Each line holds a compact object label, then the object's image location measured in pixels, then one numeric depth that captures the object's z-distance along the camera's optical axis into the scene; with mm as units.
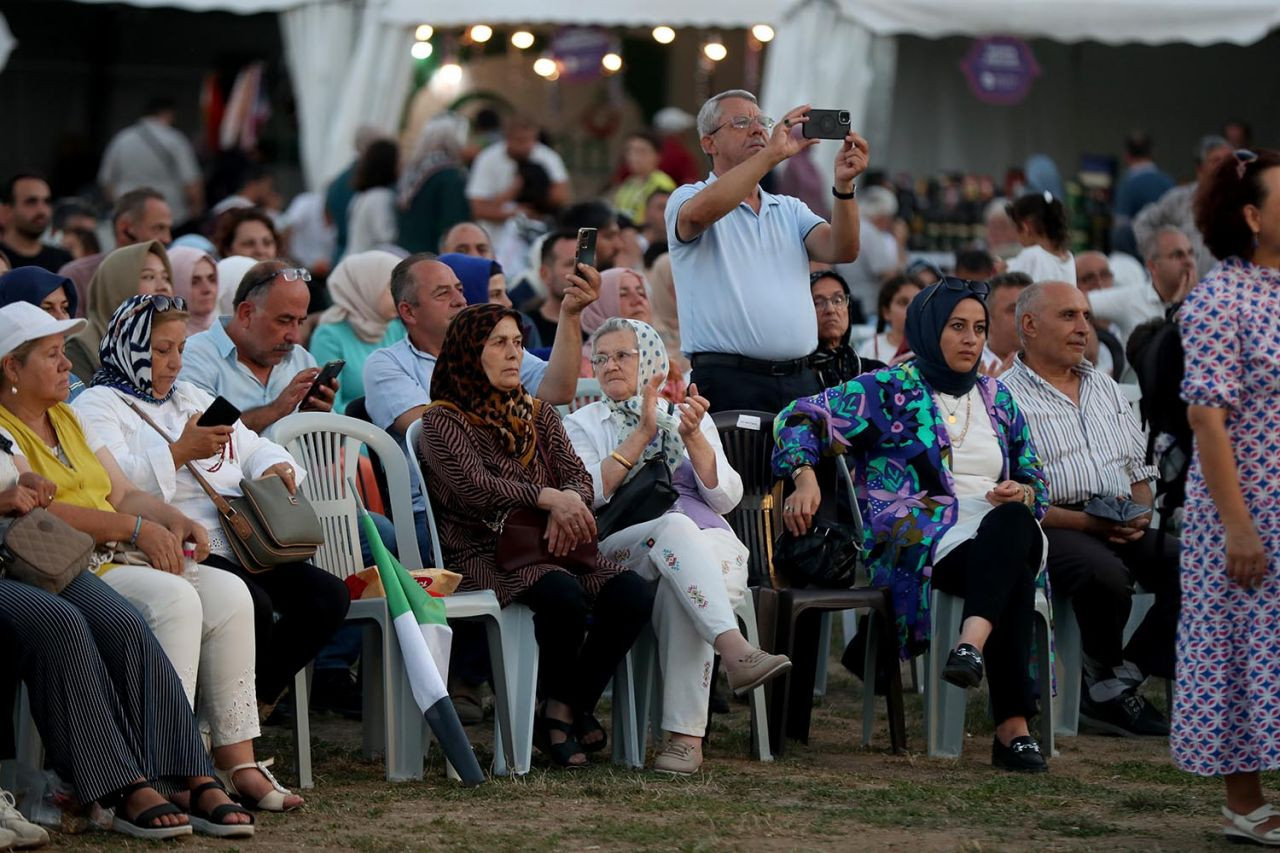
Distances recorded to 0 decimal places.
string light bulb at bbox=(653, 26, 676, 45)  29750
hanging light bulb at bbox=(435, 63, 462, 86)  32812
